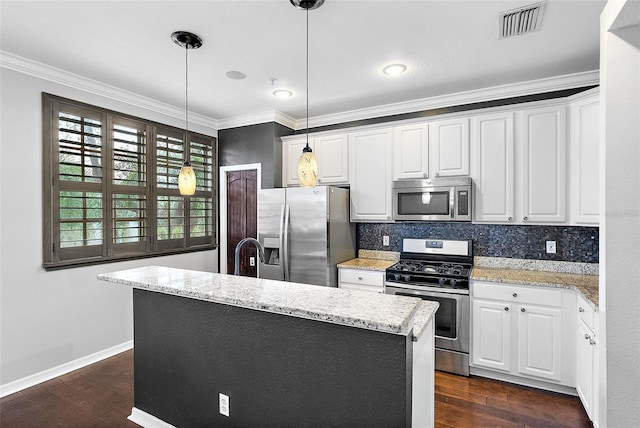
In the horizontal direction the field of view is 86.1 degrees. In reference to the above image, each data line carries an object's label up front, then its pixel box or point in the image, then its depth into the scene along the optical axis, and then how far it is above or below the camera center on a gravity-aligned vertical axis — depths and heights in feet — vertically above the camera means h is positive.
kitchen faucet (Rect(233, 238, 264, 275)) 7.51 -0.88
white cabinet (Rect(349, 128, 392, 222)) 12.22 +1.35
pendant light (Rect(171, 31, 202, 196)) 7.78 +3.93
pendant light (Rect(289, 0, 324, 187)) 6.50 +0.90
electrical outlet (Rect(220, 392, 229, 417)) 6.37 -3.62
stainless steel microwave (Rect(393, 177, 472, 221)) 10.71 +0.39
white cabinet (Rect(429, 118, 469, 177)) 10.93 +2.12
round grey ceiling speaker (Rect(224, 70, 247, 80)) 9.93 +4.03
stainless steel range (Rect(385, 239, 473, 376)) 10.11 -2.57
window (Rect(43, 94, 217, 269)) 9.98 +0.79
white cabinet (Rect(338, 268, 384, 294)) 11.39 -2.32
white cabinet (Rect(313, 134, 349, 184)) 12.96 +2.05
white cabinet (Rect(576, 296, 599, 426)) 7.34 -3.41
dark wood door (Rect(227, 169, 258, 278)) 14.35 -0.12
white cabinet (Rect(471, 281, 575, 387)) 8.96 -3.29
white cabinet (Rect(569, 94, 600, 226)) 8.84 +1.34
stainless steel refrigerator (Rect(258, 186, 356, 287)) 11.64 -0.76
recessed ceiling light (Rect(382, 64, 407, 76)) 9.45 +4.01
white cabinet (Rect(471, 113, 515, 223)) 10.32 +1.39
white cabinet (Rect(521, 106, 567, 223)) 9.66 +1.35
